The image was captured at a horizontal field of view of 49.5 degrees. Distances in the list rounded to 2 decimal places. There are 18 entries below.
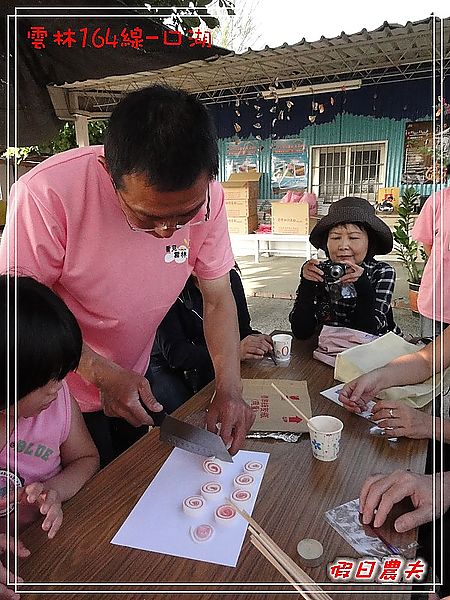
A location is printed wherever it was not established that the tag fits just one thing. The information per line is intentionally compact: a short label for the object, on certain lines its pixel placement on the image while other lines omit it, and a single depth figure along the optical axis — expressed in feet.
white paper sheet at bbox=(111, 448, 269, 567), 2.67
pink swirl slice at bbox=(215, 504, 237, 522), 2.86
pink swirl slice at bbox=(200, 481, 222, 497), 3.06
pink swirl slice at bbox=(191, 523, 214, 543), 2.72
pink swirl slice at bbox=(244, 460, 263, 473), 3.39
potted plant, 15.15
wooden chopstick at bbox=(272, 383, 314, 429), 3.70
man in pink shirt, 3.02
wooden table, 2.46
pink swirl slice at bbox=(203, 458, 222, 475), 3.34
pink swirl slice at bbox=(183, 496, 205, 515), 2.91
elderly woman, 6.71
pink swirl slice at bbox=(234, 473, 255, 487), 3.22
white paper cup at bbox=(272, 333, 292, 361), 5.50
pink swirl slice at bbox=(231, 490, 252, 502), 3.08
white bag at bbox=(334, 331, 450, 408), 4.42
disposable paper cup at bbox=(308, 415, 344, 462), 3.45
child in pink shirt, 2.90
